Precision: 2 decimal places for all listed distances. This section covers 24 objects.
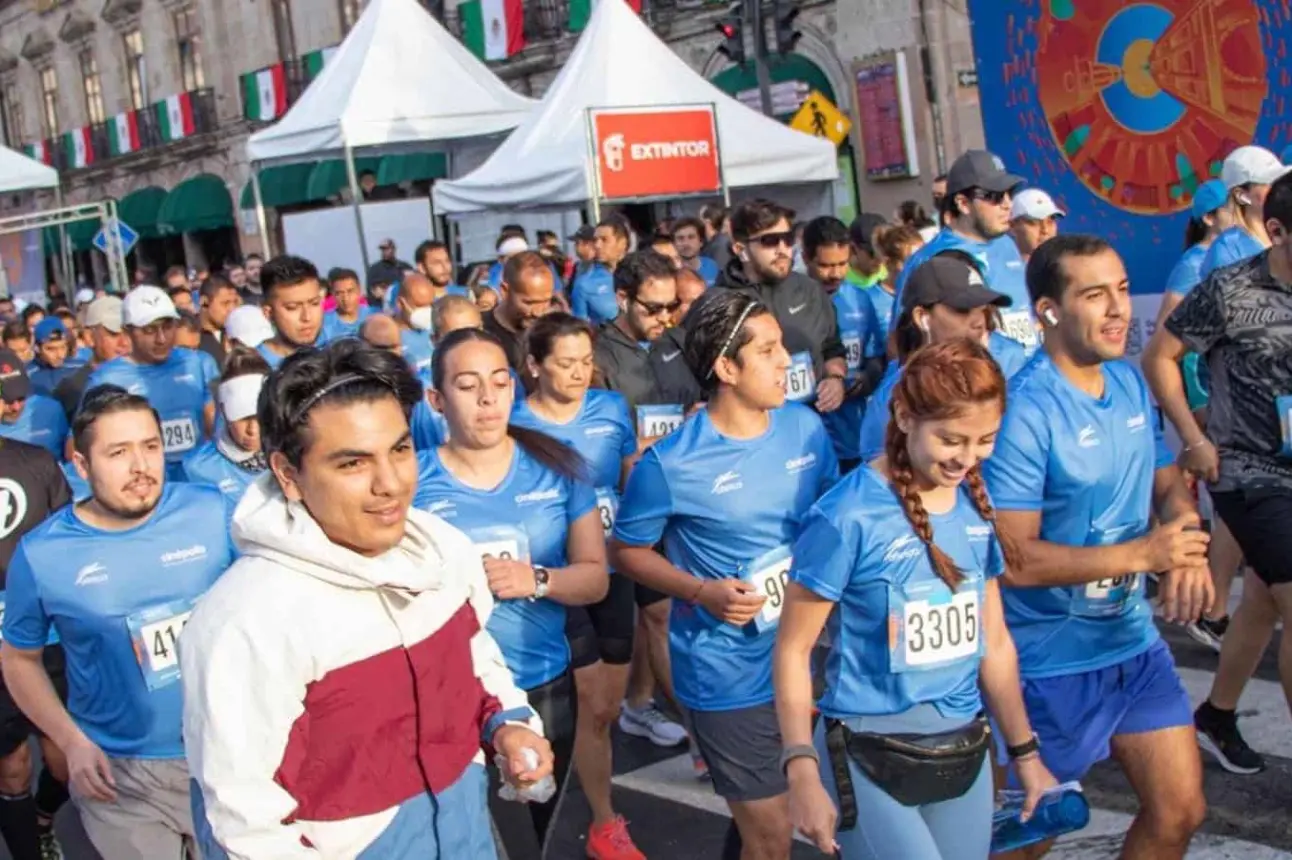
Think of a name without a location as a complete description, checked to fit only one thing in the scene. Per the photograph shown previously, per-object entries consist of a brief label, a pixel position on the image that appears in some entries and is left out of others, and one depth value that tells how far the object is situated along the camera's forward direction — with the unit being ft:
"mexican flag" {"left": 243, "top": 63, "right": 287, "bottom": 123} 114.62
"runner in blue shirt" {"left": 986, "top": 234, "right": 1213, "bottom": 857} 12.62
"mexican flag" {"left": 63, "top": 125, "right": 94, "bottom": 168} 146.30
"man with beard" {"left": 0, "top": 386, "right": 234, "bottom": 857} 13.76
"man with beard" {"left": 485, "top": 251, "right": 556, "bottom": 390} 22.72
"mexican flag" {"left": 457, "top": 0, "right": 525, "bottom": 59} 90.74
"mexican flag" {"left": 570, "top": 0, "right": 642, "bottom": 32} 85.25
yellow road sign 54.65
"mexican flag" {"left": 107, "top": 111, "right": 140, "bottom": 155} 136.87
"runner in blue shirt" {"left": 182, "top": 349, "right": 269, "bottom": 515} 18.53
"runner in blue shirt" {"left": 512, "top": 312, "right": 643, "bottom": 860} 17.42
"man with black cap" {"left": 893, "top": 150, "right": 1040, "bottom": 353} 23.90
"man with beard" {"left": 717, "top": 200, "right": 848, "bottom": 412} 23.35
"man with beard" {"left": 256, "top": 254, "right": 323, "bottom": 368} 23.13
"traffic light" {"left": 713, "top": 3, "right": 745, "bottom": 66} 52.85
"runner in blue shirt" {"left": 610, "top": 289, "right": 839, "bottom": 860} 14.02
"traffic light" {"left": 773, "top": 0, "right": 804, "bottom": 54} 50.90
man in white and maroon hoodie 8.38
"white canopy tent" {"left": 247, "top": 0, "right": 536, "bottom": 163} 51.75
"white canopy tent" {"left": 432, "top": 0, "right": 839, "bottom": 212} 44.60
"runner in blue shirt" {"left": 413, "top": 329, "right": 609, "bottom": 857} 14.56
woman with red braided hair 11.13
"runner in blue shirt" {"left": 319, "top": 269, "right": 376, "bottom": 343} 37.68
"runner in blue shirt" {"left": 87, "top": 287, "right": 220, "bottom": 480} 27.40
